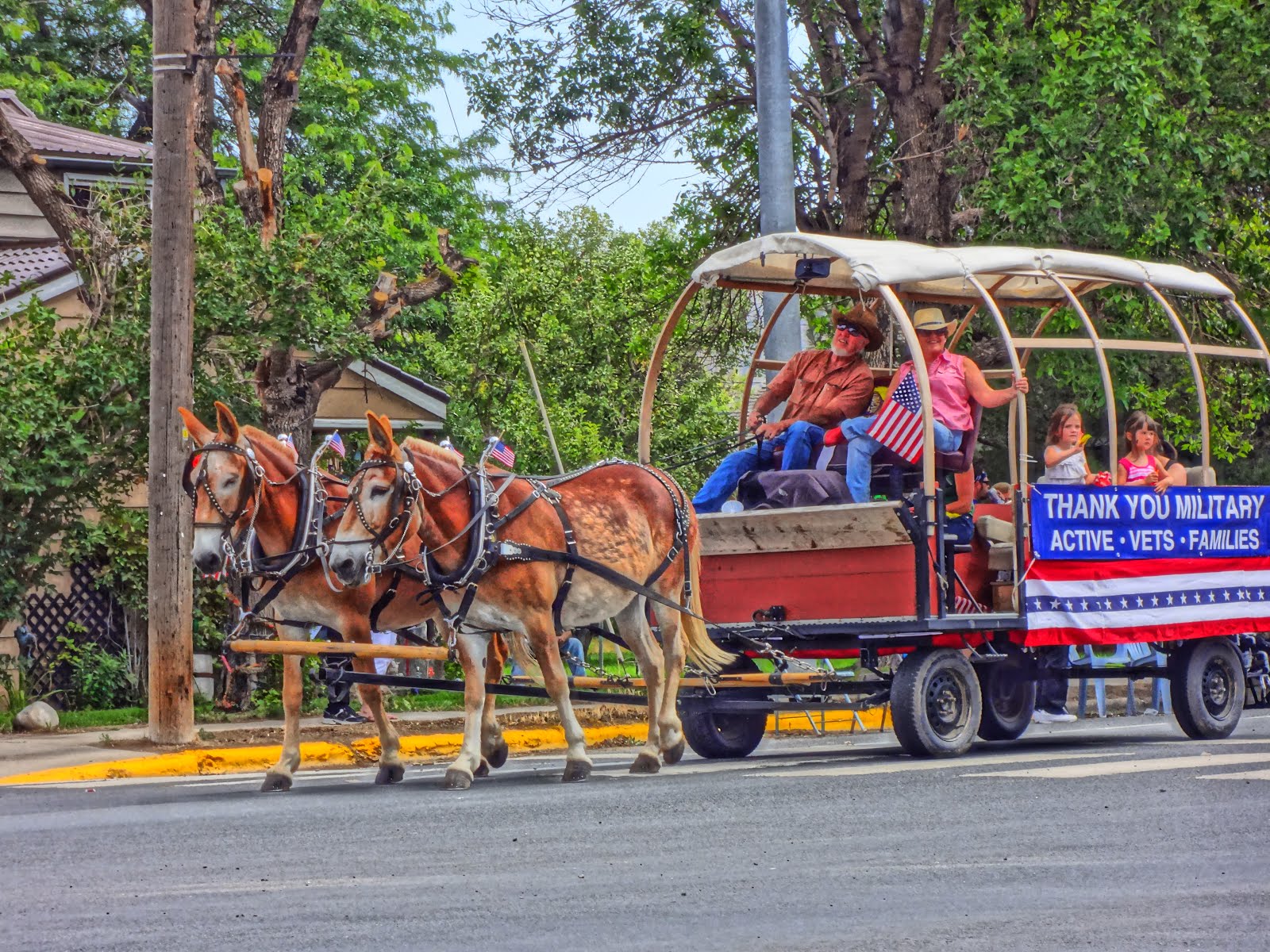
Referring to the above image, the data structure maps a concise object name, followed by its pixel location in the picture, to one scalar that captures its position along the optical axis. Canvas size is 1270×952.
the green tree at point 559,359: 34.69
